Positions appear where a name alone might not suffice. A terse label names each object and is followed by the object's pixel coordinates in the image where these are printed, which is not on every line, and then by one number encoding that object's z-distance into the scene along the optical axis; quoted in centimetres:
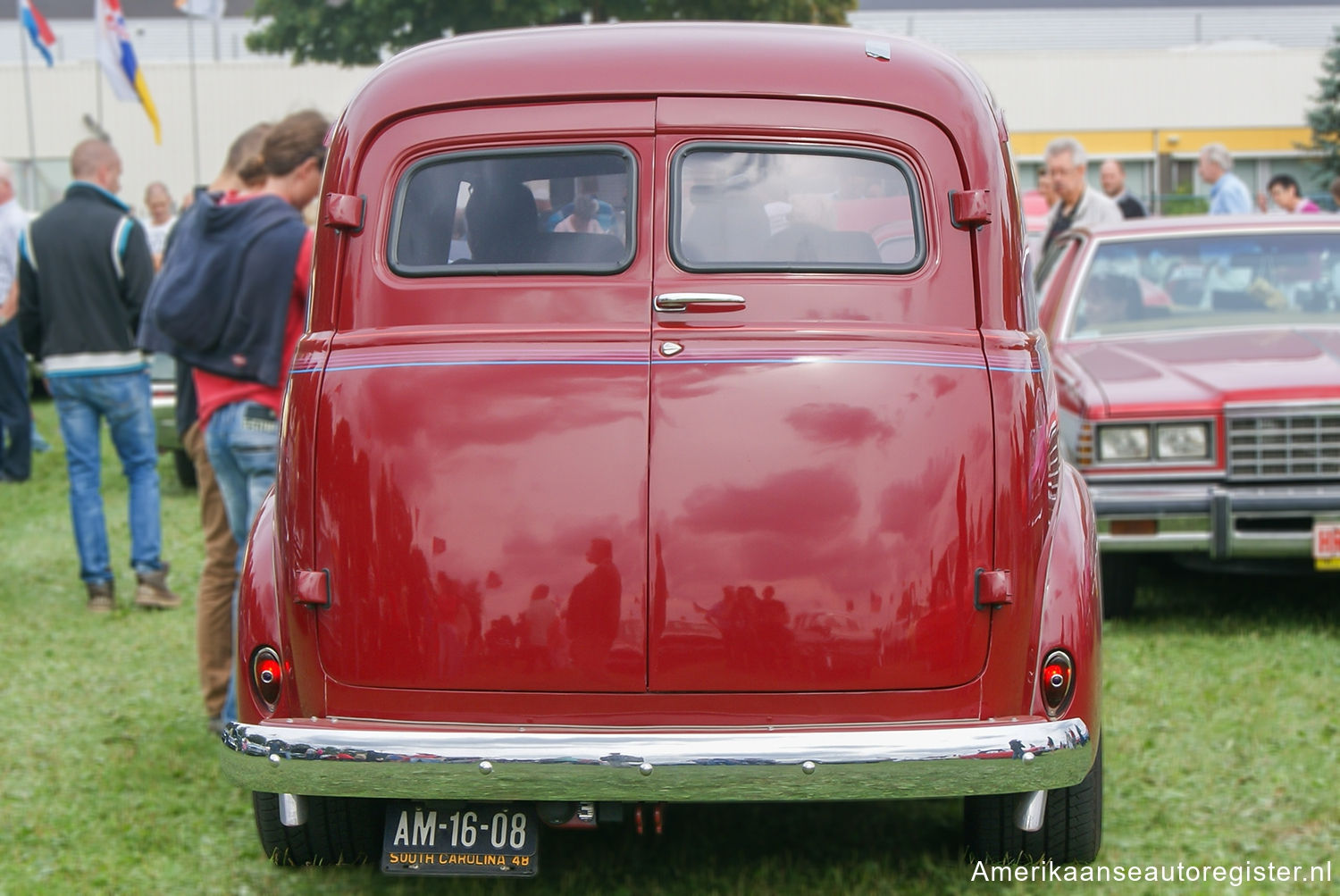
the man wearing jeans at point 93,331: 732
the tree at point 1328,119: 3928
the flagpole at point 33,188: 3298
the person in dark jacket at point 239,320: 496
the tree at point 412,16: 2728
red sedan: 628
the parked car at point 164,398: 1065
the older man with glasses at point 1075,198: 958
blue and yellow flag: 2134
